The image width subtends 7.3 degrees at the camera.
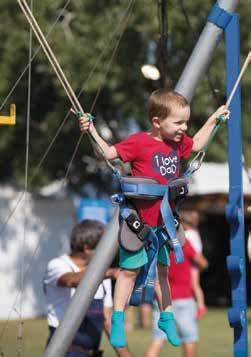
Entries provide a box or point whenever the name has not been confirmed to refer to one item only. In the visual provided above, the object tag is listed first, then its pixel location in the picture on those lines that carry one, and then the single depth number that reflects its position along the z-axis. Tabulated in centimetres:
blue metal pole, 1355
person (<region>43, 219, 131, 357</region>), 1508
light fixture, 1862
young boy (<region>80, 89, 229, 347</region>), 1143
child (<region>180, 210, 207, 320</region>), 2316
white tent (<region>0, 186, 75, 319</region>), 3758
